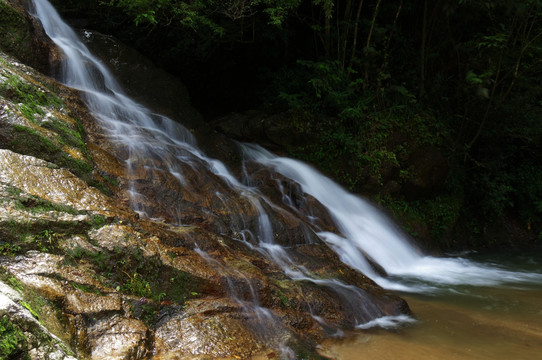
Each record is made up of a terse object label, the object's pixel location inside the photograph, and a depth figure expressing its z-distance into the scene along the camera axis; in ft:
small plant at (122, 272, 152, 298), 12.32
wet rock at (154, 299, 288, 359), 11.22
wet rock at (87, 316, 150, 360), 9.98
